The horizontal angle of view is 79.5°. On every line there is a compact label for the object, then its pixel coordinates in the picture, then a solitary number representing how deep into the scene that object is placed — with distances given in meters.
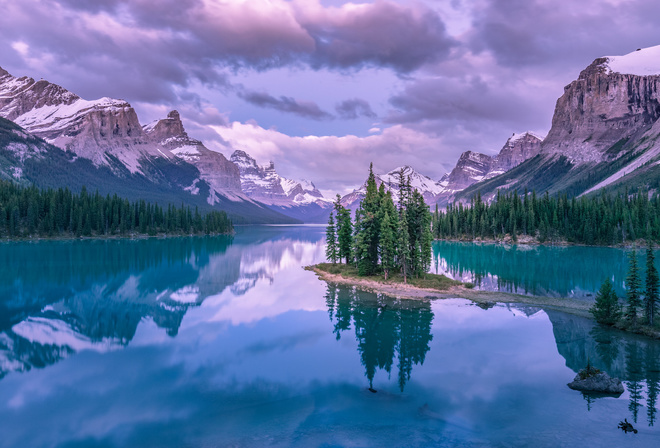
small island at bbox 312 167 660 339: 52.13
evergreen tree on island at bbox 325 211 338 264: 82.09
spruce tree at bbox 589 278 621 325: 36.62
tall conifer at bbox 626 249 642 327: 33.47
